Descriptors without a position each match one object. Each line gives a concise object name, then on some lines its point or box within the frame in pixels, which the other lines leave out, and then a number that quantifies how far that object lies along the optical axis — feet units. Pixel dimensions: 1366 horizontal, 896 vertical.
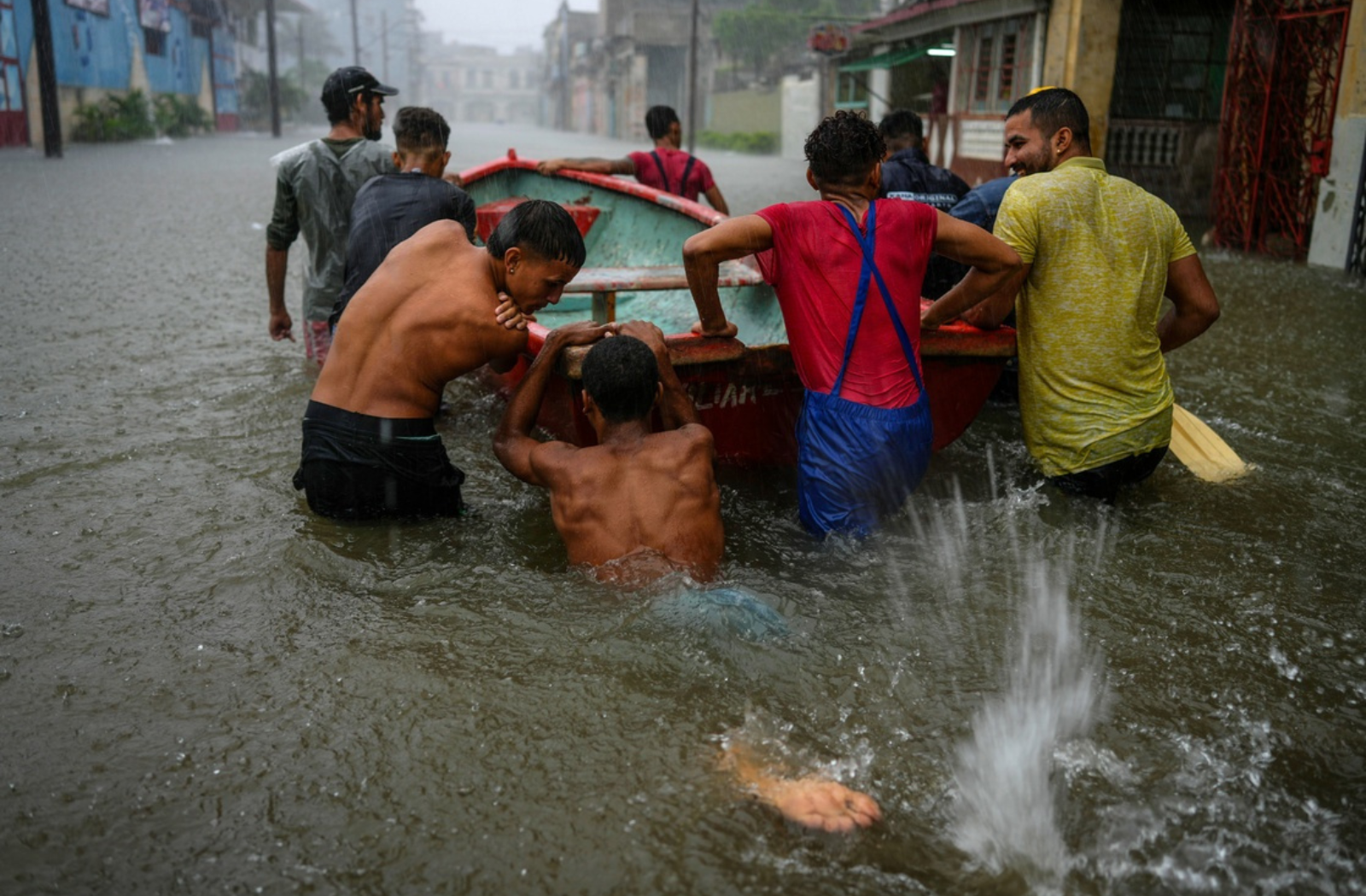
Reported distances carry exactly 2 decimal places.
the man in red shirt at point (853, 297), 10.57
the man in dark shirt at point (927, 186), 17.29
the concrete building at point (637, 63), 156.04
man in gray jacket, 16.52
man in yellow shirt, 11.78
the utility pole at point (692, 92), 90.95
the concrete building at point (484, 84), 394.11
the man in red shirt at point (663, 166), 22.95
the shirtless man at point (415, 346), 10.82
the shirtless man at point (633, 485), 10.34
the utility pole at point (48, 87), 64.95
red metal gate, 35.91
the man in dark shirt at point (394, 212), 14.64
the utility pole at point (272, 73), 112.37
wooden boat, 12.78
